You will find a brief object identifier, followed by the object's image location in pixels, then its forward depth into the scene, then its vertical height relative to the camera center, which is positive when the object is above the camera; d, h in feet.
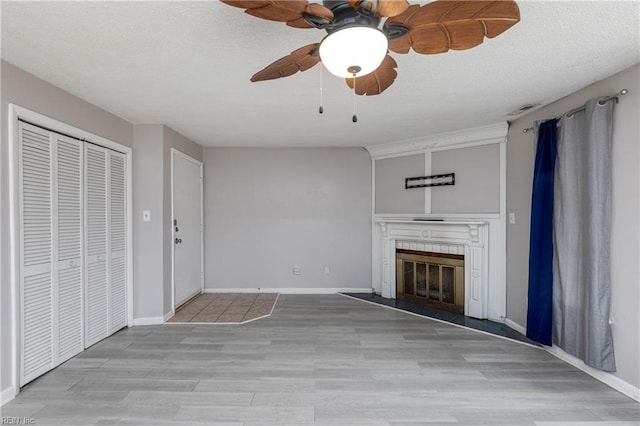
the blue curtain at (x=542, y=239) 8.93 -0.92
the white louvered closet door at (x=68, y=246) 8.18 -1.01
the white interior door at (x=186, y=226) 12.73 -0.72
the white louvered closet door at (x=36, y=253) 7.18 -1.08
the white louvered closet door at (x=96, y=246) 9.25 -1.13
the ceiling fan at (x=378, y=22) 3.49 +2.38
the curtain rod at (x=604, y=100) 6.95 +2.72
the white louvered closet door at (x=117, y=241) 10.27 -1.08
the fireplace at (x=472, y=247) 11.76 -1.65
